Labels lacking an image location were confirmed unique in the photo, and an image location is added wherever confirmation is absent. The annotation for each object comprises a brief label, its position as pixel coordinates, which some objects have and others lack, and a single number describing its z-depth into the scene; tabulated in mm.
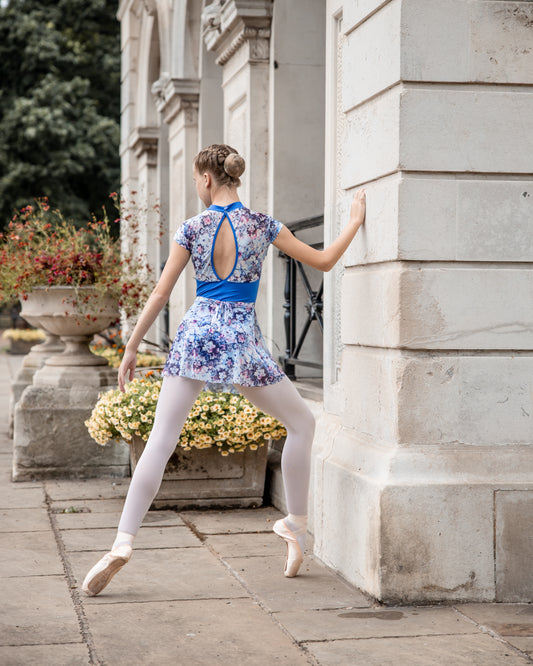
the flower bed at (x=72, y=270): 7785
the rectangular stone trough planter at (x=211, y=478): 6484
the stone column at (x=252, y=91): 7590
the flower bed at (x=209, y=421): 6301
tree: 28141
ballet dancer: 4504
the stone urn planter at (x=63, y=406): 7688
